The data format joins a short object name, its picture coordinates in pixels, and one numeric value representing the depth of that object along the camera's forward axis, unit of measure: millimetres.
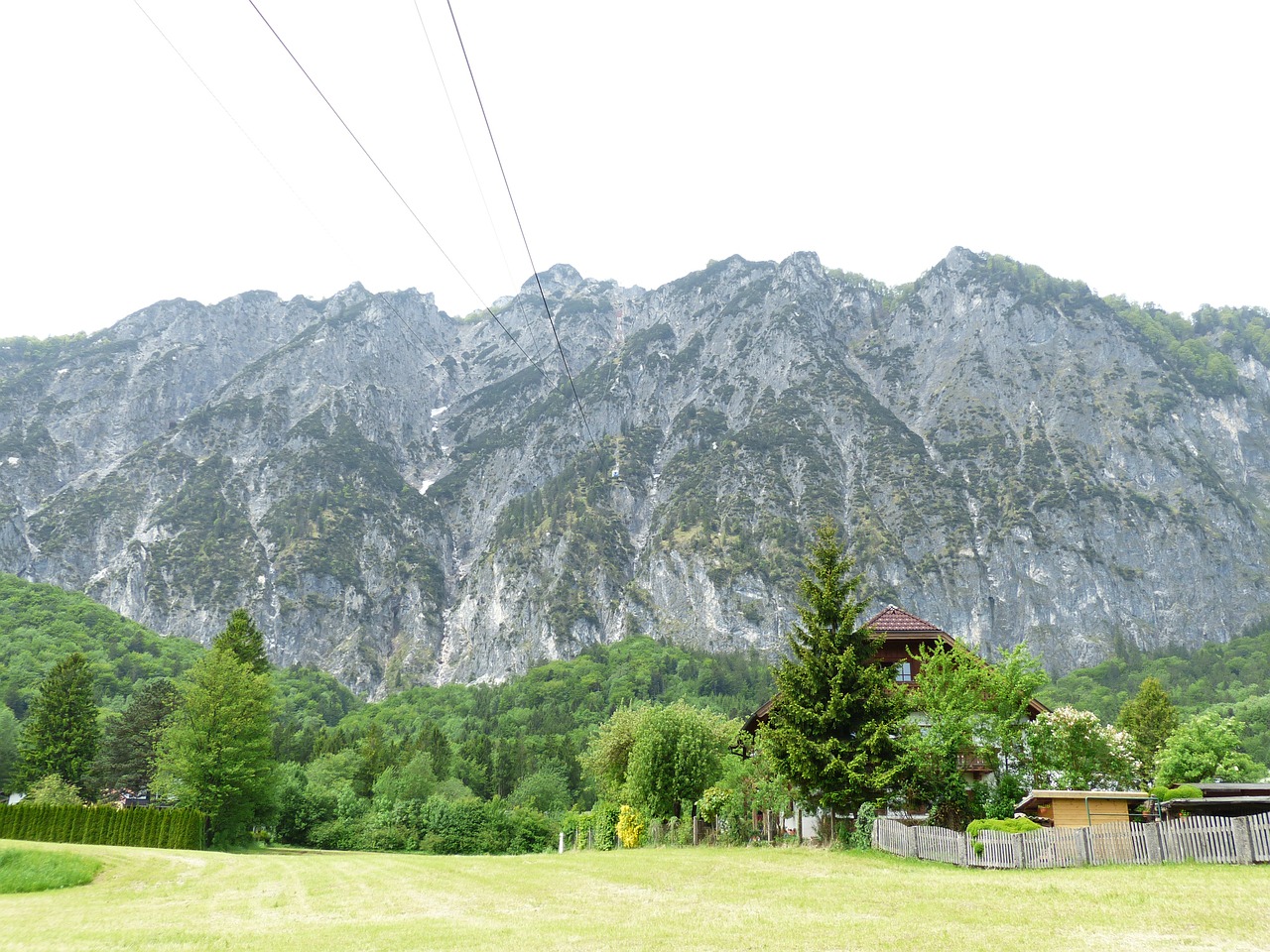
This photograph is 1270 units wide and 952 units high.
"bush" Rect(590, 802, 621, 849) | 51500
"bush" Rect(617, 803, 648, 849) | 45688
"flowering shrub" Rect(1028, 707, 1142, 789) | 34844
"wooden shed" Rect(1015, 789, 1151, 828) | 28953
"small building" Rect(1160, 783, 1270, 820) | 30609
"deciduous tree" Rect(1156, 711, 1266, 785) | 46844
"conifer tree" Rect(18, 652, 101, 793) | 73812
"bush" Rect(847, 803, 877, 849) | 31297
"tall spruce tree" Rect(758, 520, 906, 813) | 31969
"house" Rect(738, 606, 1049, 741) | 43438
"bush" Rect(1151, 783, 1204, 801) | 32125
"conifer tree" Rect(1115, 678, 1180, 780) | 65938
